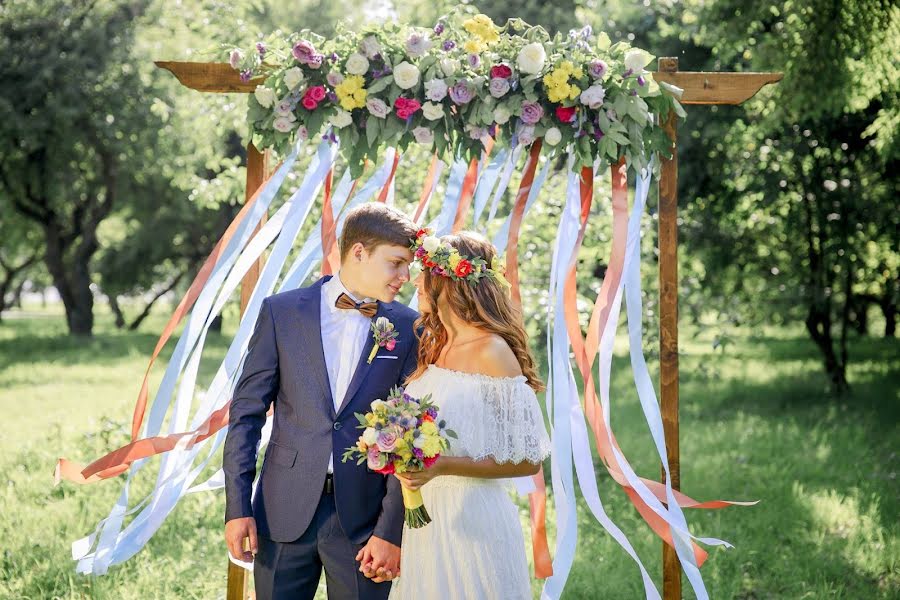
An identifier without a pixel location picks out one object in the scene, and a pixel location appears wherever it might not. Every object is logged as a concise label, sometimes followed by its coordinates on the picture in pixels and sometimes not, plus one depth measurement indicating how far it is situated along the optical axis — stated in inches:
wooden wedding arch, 154.7
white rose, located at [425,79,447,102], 145.6
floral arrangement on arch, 146.2
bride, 119.0
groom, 118.6
